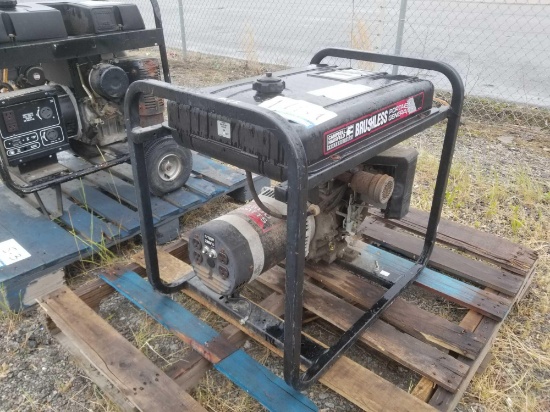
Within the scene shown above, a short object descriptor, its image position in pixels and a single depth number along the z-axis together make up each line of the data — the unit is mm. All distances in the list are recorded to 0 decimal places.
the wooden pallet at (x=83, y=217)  2174
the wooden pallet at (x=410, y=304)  1650
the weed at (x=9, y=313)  2102
